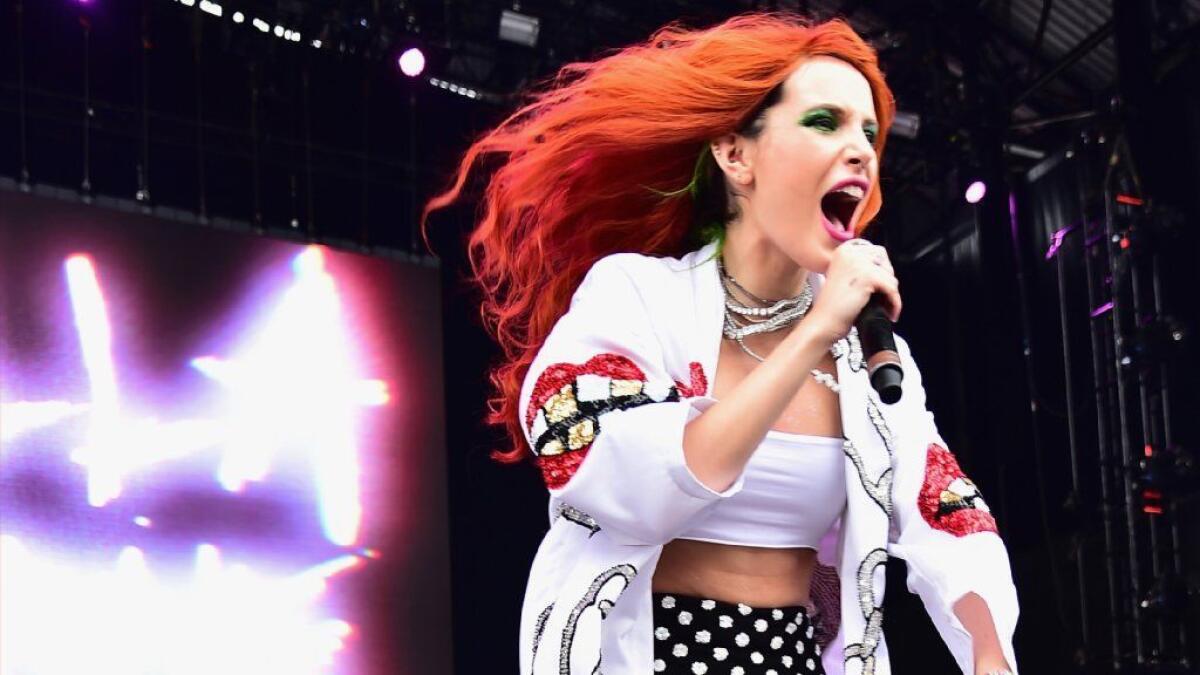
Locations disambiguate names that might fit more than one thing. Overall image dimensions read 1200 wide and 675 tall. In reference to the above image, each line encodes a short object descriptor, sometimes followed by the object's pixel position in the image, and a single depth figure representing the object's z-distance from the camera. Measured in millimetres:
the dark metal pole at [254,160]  5887
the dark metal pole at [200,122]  5875
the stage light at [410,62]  5637
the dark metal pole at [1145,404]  4984
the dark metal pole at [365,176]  6387
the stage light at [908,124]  6328
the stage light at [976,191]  6547
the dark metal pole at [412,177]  6461
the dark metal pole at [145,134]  5609
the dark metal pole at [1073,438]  5796
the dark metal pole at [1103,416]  5219
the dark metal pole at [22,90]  5344
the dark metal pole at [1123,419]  4962
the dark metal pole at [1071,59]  6180
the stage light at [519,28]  6039
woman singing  1275
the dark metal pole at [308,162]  6156
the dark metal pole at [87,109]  5539
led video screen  4773
